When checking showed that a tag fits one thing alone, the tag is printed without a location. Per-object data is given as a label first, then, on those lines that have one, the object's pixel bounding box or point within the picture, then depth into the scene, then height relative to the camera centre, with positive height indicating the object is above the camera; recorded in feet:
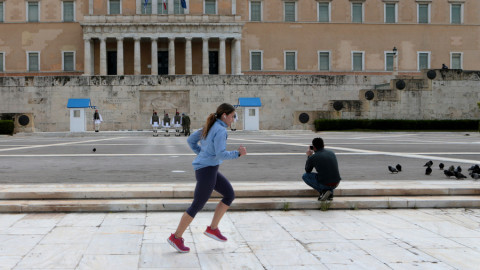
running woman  18.22 -1.25
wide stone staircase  25.82 -4.14
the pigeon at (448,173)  34.04 -3.48
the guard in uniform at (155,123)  110.73 +0.22
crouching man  26.40 -2.47
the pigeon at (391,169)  36.86 -3.49
